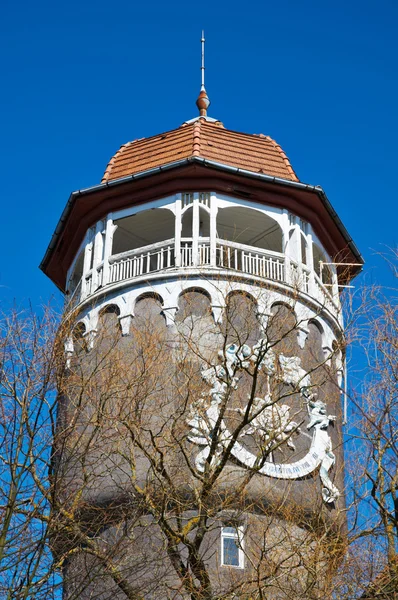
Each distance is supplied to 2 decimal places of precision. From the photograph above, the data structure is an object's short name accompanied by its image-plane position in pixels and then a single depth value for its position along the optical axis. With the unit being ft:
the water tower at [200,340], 52.75
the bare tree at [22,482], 46.85
